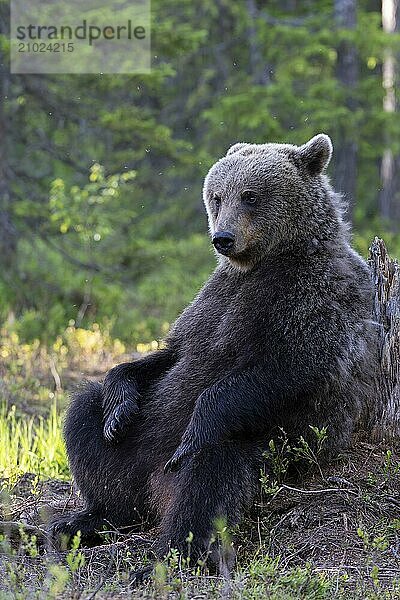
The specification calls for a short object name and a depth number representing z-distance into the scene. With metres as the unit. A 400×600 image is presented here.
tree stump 12.02
